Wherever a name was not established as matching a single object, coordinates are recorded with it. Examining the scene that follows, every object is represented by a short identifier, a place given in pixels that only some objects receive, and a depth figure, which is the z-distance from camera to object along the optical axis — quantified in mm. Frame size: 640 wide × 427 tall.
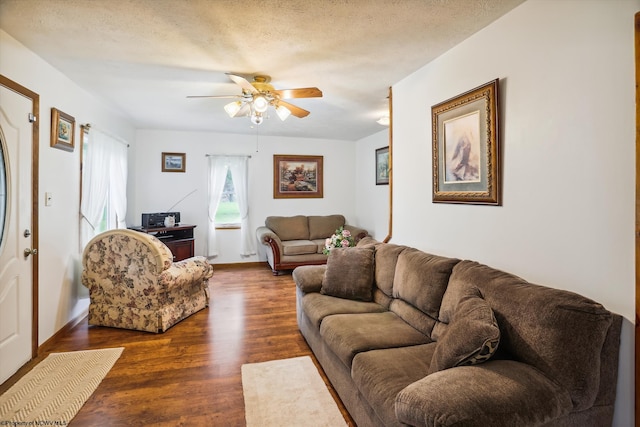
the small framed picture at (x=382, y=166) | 5504
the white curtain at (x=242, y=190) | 6035
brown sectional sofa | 1231
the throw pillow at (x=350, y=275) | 2727
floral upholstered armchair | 3111
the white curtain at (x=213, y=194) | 5914
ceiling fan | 2859
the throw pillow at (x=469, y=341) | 1421
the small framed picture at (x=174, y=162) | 5766
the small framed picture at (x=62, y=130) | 2910
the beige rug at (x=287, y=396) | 1908
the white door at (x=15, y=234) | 2301
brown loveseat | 5426
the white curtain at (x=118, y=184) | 4242
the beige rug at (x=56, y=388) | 1942
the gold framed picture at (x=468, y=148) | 2105
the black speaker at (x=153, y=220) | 4949
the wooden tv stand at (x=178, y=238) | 4982
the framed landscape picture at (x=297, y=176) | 6352
